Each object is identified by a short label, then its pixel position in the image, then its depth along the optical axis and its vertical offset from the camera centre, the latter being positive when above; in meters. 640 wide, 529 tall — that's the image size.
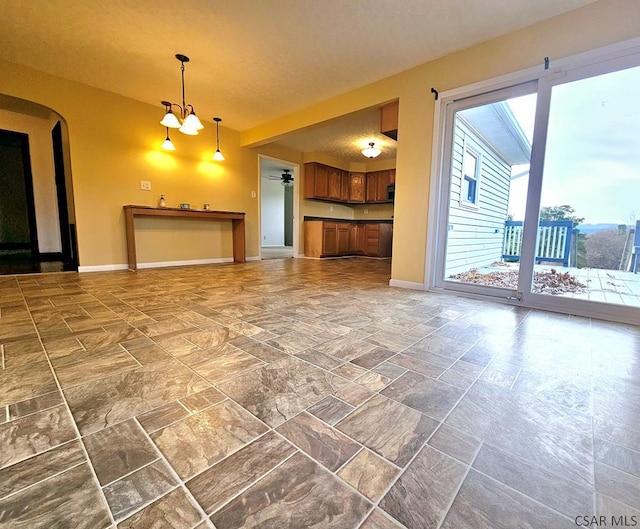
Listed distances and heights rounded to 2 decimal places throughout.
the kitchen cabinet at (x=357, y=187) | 7.71 +1.25
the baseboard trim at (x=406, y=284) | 3.30 -0.60
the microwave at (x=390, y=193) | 7.22 +1.03
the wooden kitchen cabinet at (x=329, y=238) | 6.73 -0.13
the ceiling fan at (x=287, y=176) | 8.57 +1.69
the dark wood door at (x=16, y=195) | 5.05 +0.63
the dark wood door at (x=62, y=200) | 4.91 +0.50
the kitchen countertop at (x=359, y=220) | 6.72 +0.32
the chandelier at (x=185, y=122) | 3.30 +1.25
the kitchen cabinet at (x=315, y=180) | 6.72 +1.25
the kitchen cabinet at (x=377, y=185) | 7.42 +1.28
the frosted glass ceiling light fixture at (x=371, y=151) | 5.69 +1.65
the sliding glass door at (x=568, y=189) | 2.22 +0.42
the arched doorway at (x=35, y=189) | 4.65 +0.71
